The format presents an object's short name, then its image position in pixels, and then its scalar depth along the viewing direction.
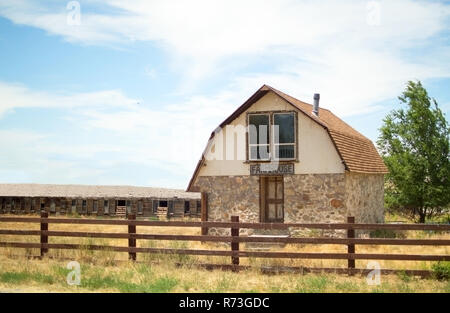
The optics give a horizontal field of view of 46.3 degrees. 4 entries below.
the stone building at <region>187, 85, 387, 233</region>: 21.34
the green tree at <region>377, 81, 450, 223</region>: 31.03
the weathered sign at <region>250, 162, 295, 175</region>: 21.84
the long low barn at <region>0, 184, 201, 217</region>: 45.75
